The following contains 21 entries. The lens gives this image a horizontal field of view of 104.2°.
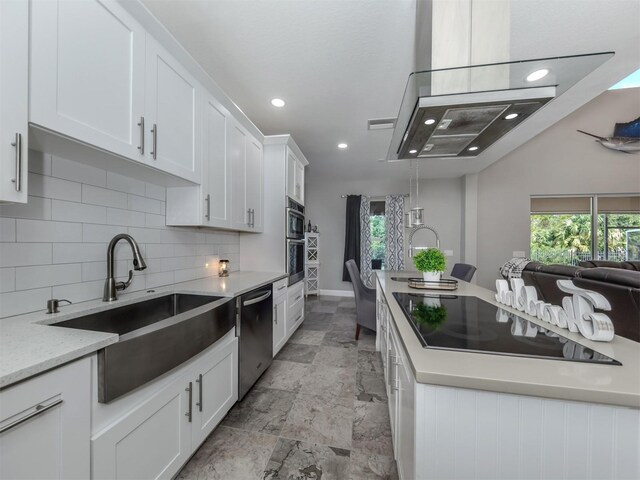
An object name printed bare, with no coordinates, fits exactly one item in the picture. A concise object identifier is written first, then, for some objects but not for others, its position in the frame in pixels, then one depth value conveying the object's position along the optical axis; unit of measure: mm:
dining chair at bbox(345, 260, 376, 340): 2982
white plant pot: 2201
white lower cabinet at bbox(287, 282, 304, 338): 2869
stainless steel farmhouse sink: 877
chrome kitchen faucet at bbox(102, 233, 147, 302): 1369
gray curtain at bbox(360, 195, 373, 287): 5520
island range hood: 1048
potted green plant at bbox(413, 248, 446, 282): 2188
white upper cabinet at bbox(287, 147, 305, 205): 3055
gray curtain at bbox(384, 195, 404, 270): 5387
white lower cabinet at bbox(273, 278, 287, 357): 2420
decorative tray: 1991
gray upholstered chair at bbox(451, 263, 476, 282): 3143
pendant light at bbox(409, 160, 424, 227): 2409
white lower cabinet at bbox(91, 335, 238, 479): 896
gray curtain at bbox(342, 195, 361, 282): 5543
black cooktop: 796
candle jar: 2514
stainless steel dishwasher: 1774
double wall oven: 2946
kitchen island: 622
